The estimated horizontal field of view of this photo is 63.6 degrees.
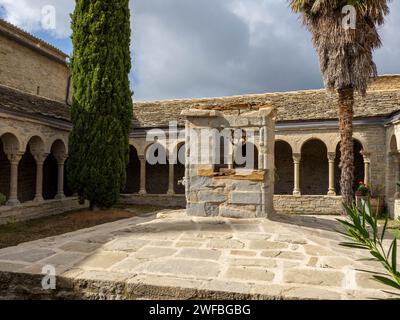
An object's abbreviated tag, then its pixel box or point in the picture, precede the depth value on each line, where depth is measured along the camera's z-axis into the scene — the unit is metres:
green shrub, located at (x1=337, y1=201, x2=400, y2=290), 1.67
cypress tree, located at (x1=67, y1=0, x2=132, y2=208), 10.77
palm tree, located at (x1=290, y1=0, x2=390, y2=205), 9.64
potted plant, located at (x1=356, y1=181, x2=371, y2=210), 11.11
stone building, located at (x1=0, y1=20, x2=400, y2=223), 11.11
